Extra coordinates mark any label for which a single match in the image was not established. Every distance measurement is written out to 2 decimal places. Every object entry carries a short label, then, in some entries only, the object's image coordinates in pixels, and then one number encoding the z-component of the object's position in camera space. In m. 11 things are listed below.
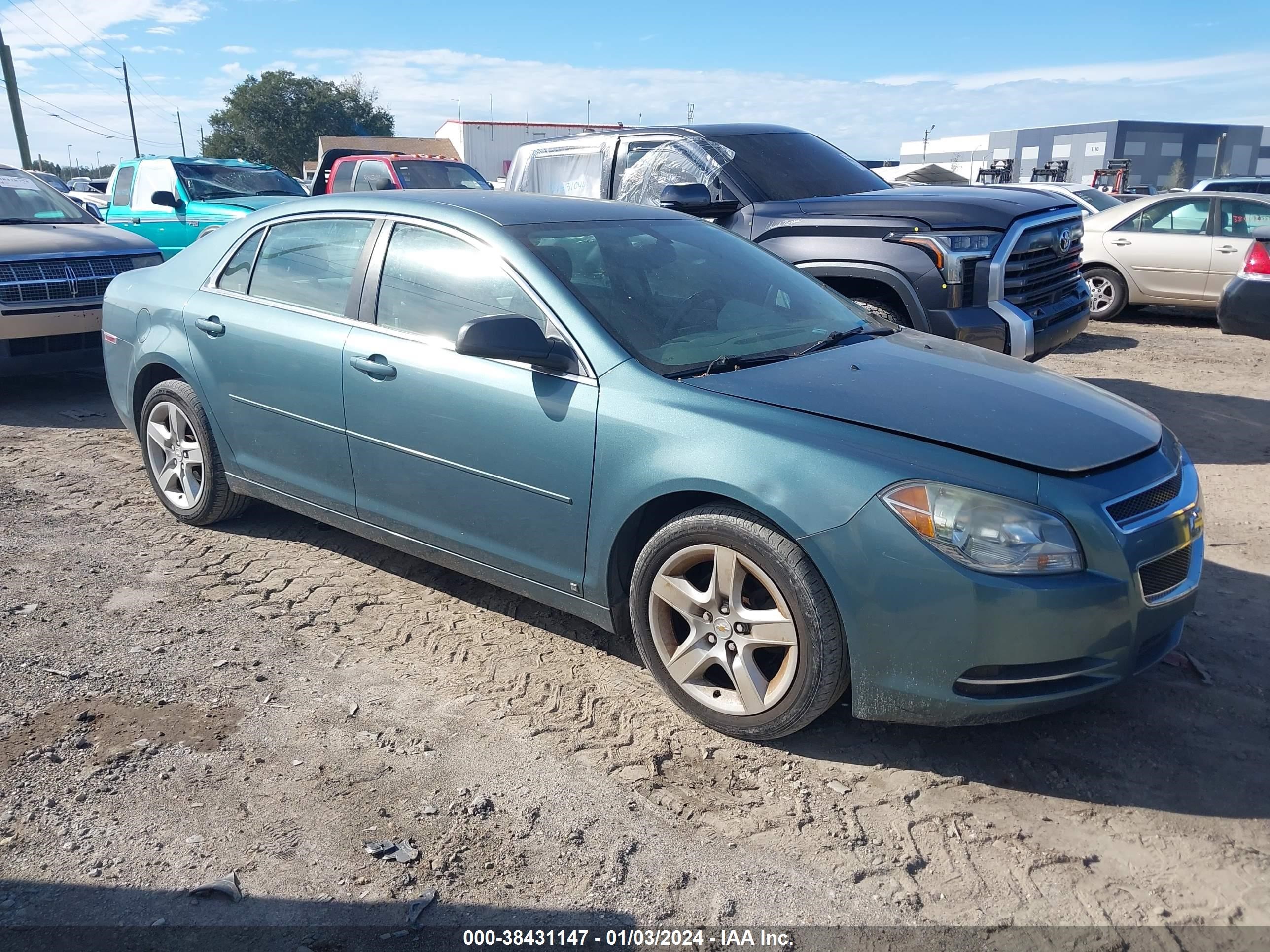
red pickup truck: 12.95
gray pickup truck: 6.01
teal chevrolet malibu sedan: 2.84
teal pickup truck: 11.49
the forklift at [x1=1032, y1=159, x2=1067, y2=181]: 31.62
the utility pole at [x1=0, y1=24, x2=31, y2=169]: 30.73
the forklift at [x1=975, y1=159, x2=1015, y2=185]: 29.48
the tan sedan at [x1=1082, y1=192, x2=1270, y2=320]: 10.95
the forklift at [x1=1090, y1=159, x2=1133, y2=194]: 29.02
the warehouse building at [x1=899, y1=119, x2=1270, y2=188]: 74.19
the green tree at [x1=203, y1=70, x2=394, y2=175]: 64.69
